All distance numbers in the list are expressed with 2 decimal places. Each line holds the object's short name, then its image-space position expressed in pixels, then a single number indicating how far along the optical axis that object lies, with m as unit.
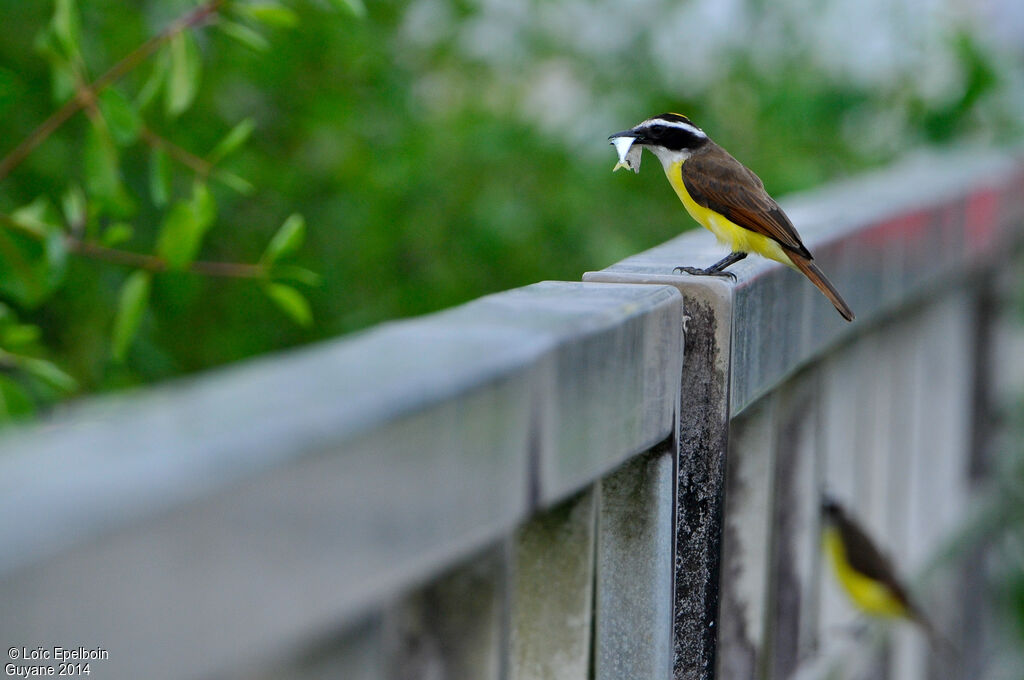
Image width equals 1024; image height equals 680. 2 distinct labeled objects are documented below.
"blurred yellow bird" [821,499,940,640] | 7.47
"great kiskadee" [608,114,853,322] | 6.68
